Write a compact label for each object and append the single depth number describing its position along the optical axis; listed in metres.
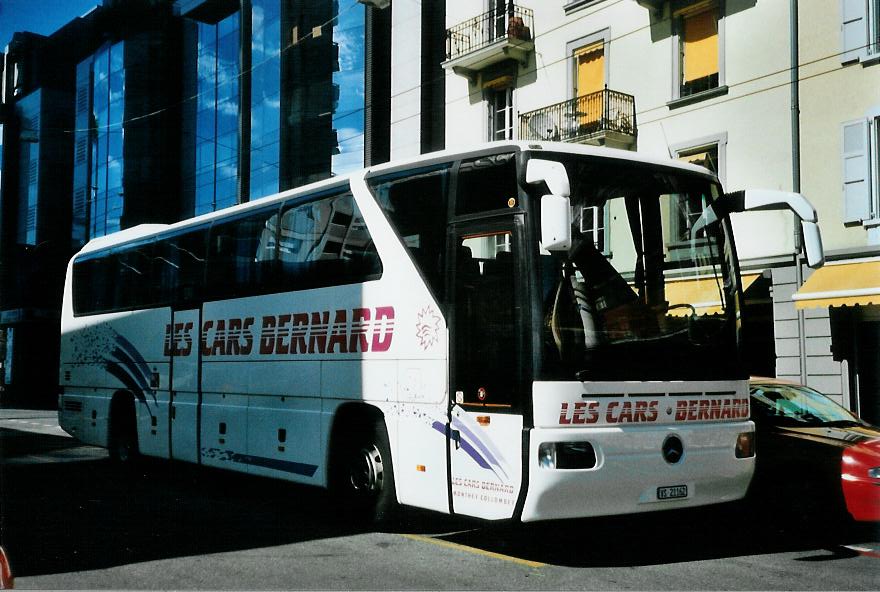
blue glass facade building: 27.23
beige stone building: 16.72
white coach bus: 6.71
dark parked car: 7.76
